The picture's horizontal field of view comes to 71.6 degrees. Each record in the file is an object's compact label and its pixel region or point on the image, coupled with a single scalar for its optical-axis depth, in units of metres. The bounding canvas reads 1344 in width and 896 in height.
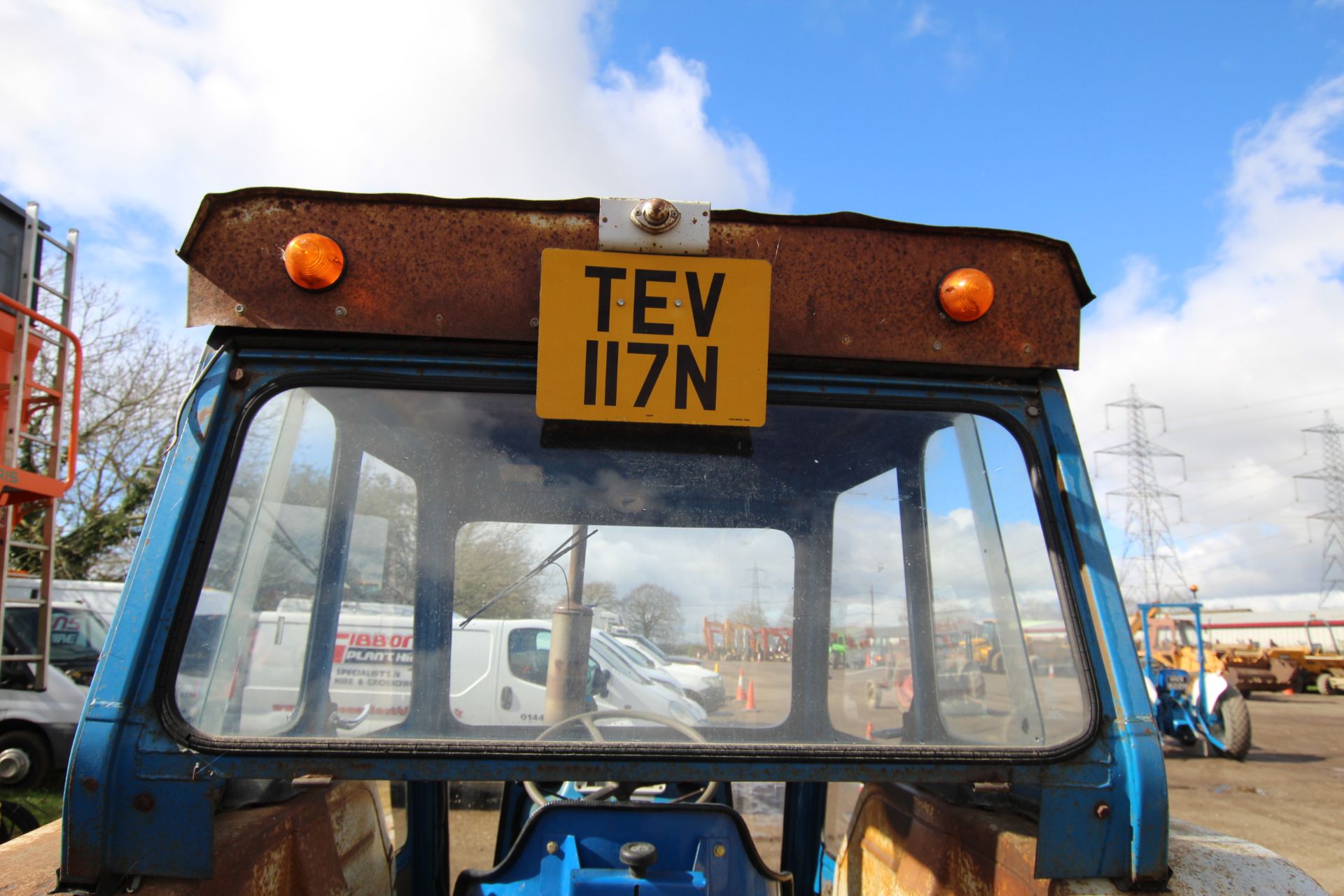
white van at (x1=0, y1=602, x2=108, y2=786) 8.69
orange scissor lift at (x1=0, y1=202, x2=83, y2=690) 4.66
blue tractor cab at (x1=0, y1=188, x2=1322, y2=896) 1.58
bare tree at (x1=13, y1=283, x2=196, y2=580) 15.66
